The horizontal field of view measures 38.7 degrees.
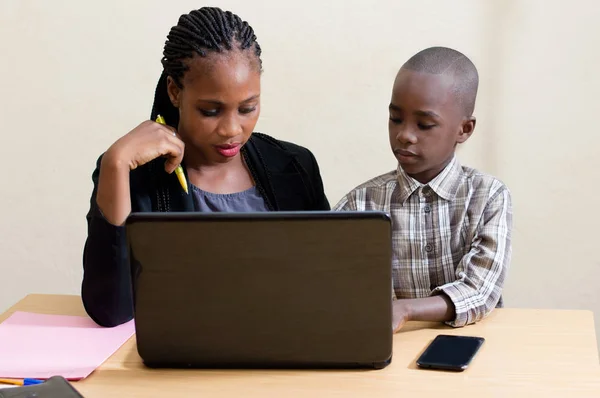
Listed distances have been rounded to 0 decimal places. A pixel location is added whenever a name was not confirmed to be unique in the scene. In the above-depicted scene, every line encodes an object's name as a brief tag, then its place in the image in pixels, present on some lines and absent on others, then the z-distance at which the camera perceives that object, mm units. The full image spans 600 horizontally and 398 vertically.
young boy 1589
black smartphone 1198
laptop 1105
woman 1412
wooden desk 1127
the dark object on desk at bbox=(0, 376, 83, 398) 1096
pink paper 1229
